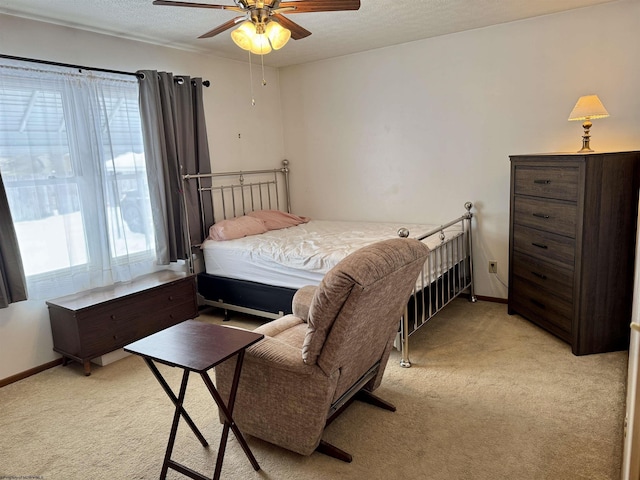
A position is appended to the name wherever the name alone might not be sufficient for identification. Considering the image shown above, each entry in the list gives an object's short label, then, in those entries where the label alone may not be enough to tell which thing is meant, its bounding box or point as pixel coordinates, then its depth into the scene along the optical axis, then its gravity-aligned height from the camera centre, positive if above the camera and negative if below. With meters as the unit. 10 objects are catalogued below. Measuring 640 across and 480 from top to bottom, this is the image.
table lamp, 3.17 +0.26
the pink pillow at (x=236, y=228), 4.10 -0.53
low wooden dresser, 3.11 -0.99
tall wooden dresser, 2.85 -0.60
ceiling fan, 2.12 +0.71
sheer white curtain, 3.02 +0.03
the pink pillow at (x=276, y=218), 4.52 -0.51
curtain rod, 2.95 +0.78
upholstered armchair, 1.82 -0.83
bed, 3.40 -0.71
